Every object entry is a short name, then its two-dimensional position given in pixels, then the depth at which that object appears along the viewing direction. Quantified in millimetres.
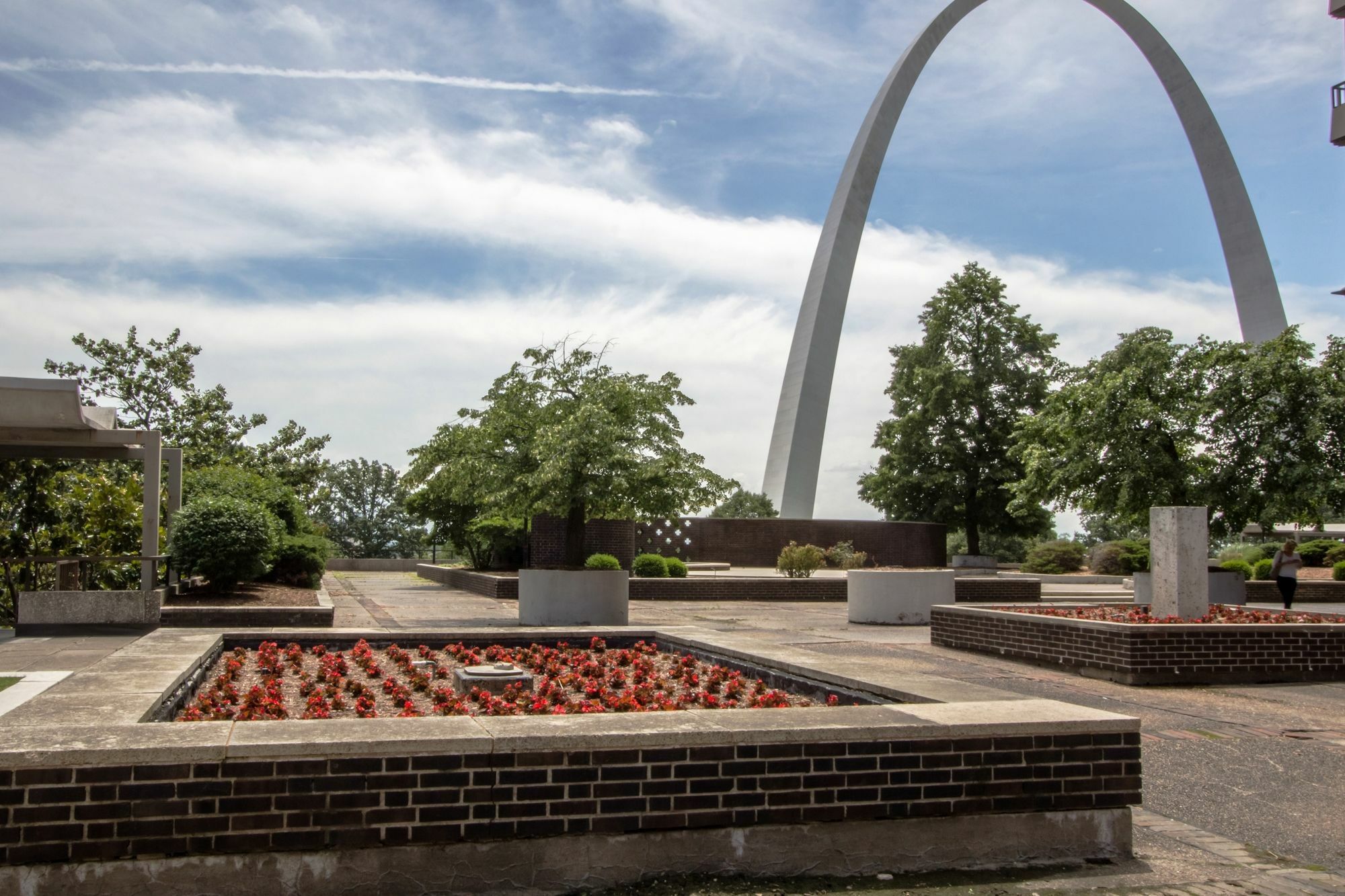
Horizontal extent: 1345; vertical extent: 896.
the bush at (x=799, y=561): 25266
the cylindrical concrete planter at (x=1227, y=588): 19188
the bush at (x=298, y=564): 17625
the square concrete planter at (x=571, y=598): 15453
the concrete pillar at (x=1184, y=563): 11617
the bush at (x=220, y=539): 13852
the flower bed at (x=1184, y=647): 10359
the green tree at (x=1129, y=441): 19141
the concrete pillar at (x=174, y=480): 15070
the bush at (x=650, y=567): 25266
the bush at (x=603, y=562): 18047
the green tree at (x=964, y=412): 40094
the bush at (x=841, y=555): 30678
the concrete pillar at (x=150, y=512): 13195
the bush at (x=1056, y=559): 35772
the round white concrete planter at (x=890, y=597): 17266
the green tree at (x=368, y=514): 75688
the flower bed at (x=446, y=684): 5961
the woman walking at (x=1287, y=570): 18438
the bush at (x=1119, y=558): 32656
